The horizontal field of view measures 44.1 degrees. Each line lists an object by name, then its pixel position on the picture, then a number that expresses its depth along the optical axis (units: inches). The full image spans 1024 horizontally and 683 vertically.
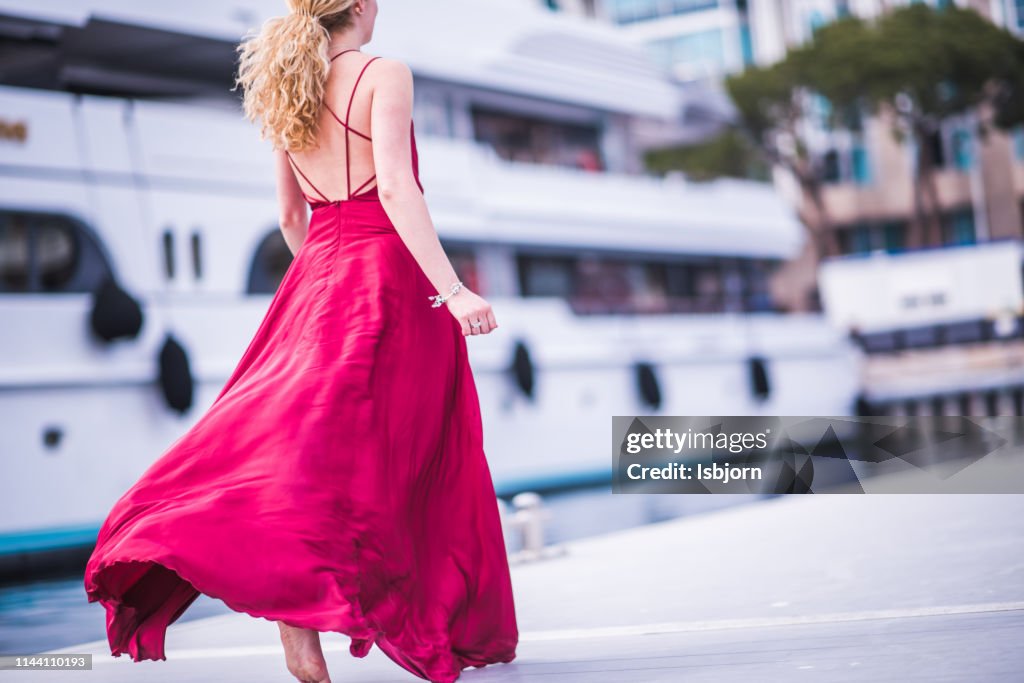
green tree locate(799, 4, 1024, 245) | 1337.4
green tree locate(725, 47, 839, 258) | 1393.9
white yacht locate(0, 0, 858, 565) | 436.5
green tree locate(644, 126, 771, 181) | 1382.9
